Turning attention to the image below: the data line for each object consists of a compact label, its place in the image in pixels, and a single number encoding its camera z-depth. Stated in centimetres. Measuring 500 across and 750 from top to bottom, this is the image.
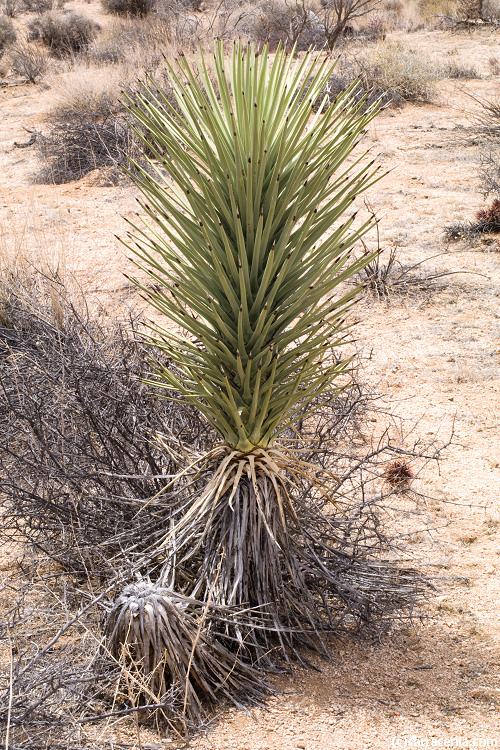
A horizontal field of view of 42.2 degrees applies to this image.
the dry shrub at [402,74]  1092
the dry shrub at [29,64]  1438
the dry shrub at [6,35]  1712
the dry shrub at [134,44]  1171
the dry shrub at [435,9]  1759
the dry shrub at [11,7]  2159
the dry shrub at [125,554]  201
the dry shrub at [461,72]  1209
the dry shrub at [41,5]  2134
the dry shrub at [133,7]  1900
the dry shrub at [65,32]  1753
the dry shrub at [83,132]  902
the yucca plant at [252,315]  190
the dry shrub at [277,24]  1514
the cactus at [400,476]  354
